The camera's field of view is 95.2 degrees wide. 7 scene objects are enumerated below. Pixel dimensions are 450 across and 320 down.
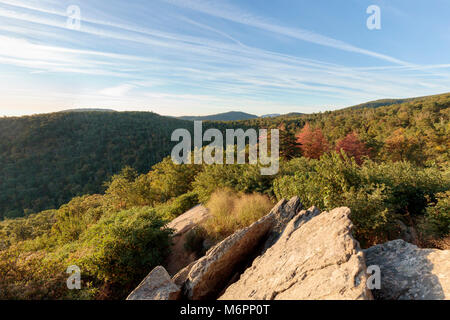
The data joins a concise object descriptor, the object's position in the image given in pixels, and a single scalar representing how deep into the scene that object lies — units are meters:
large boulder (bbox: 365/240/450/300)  2.62
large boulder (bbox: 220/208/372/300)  2.49
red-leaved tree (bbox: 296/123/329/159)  20.86
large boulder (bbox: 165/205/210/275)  6.29
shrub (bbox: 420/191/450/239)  4.86
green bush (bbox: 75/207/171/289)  5.20
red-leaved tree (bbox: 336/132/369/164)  20.81
